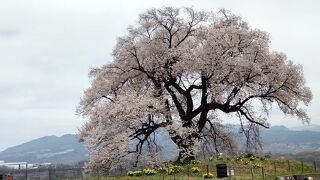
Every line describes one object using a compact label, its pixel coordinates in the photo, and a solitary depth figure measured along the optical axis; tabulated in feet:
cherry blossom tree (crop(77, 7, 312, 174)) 133.80
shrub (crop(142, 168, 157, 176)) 118.73
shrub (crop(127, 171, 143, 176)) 119.11
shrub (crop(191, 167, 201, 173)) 117.50
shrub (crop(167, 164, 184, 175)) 117.70
